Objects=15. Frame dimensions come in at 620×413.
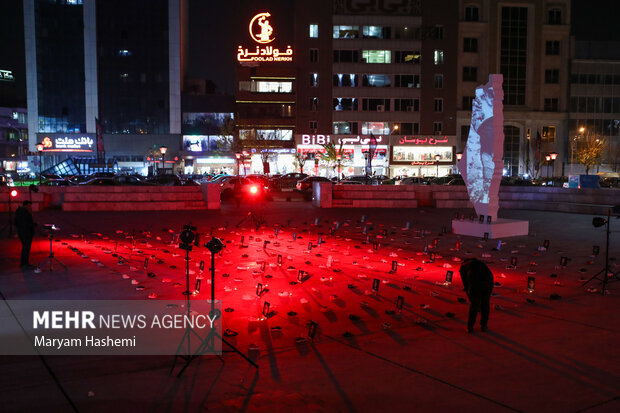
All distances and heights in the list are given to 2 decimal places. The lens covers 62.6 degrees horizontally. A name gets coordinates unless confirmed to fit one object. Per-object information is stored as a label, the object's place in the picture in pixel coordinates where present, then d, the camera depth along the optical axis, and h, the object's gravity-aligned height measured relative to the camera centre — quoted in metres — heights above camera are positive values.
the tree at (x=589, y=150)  64.31 +3.77
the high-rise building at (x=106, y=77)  74.69 +14.87
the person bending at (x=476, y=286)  7.12 -1.50
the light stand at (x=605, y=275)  9.42 -1.83
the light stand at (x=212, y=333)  6.26 -1.92
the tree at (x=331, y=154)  62.09 +3.02
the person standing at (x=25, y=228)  11.30 -1.12
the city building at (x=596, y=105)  69.38 +10.12
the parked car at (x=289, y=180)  44.56 -0.14
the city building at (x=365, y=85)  65.38 +12.25
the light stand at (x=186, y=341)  6.07 -2.04
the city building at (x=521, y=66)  67.00 +15.04
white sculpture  16.86 +0.97
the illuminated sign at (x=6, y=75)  109.81 +22.21
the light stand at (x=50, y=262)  11.00 -1.94
